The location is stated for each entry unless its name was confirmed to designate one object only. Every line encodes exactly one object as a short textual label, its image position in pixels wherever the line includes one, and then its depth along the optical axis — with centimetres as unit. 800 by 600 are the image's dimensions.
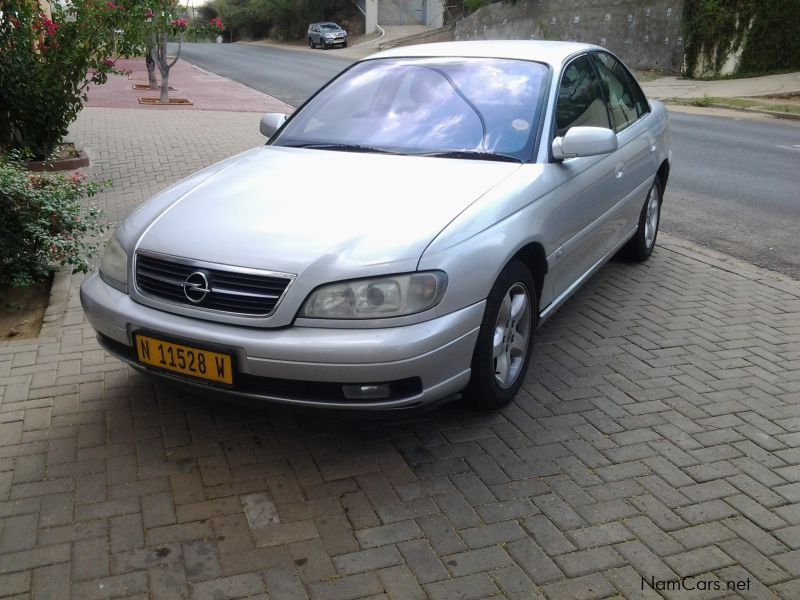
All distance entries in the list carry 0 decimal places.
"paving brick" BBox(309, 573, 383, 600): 253
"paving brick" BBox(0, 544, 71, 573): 263
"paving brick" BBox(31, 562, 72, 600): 251
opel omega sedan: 299
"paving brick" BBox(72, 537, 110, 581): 260
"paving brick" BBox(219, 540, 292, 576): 265
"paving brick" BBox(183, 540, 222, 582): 261
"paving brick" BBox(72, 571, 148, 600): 251
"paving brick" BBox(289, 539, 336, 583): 262
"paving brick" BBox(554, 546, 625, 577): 266
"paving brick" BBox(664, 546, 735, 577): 267
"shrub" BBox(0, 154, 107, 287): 485
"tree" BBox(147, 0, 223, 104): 1167
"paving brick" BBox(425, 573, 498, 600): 254
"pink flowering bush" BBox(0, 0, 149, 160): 836
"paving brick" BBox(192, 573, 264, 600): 252
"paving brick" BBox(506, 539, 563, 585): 263
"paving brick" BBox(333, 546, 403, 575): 266
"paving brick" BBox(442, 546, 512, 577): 266
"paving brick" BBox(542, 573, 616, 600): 254
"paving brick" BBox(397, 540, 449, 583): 262
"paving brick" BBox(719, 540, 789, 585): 265
